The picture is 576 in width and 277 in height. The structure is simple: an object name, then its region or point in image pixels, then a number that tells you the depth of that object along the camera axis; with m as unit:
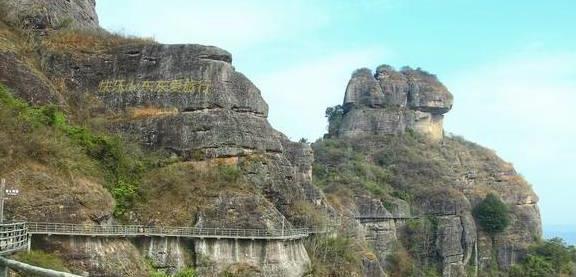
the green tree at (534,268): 70.12
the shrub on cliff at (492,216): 75.12
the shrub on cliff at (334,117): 99.62
